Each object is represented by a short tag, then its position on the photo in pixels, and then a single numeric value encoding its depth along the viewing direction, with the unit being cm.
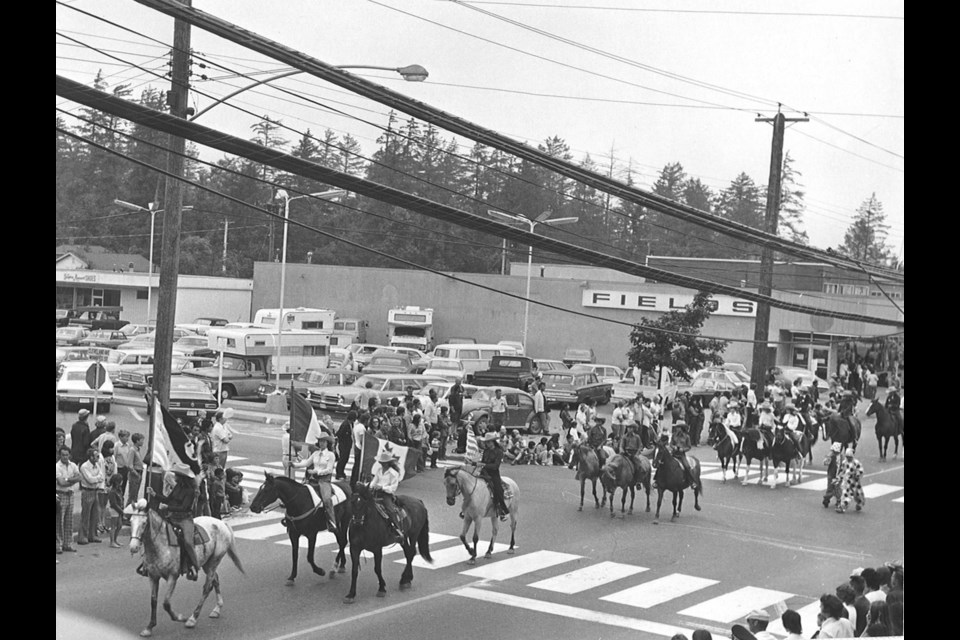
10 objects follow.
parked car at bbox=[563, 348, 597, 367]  4869
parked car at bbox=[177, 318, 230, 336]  4725
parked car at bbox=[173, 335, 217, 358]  4197
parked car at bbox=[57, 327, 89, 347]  4644
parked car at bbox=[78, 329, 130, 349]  4616
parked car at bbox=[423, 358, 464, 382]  3978
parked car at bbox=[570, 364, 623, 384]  4041
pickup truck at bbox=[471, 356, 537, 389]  3916
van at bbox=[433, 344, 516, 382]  4184
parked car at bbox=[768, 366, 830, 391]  4222
